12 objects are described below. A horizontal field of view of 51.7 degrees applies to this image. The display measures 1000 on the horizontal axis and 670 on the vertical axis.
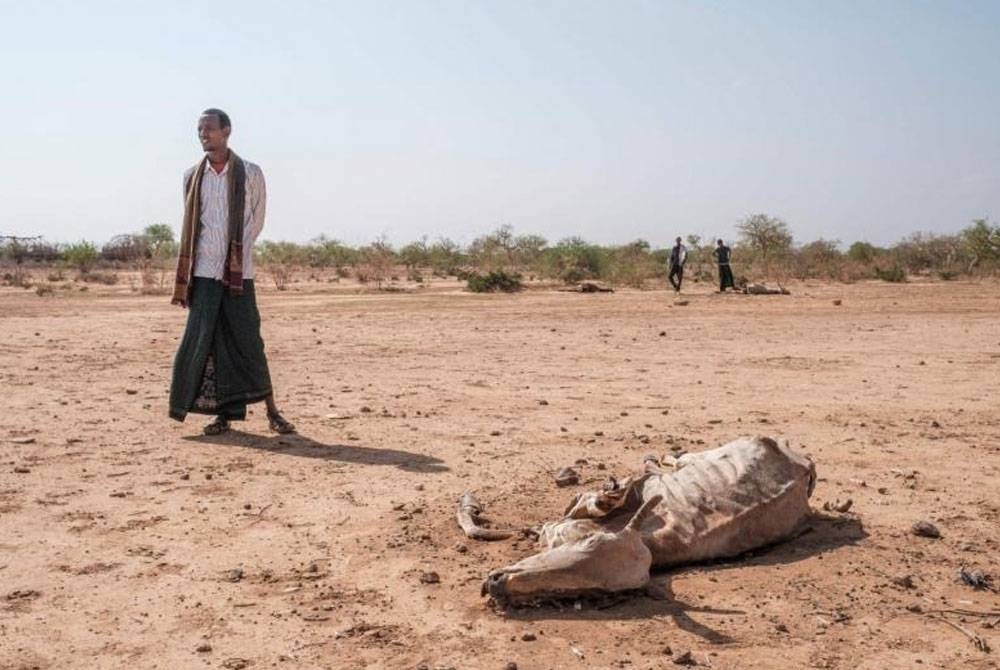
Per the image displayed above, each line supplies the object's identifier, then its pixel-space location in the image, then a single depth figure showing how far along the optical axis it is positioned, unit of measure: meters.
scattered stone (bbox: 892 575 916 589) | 3.80
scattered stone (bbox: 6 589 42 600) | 3.75
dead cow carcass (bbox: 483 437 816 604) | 3.53
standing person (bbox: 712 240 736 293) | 25.16
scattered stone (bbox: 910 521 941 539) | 4.36
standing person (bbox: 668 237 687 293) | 25.11
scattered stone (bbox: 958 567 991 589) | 3.80
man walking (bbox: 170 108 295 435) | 6.73
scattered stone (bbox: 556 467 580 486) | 5.18
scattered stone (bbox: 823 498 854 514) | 4.66
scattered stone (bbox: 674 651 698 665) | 3.13
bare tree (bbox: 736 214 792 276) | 40.97
